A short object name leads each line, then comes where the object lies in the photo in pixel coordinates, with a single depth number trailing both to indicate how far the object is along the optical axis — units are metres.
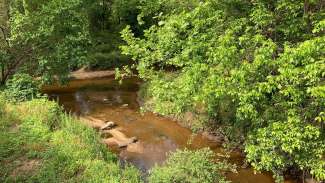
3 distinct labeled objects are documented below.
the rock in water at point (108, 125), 21.48
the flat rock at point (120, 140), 19.33
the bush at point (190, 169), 12.62
